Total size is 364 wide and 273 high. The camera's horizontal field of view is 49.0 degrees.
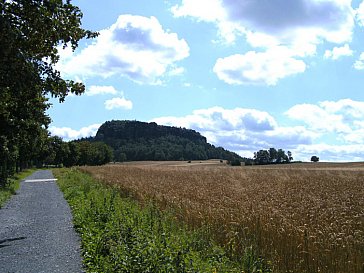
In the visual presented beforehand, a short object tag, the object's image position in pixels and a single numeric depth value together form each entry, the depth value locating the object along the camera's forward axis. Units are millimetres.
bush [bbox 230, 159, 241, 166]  120412
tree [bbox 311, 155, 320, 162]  119975
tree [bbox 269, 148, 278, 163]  125538
